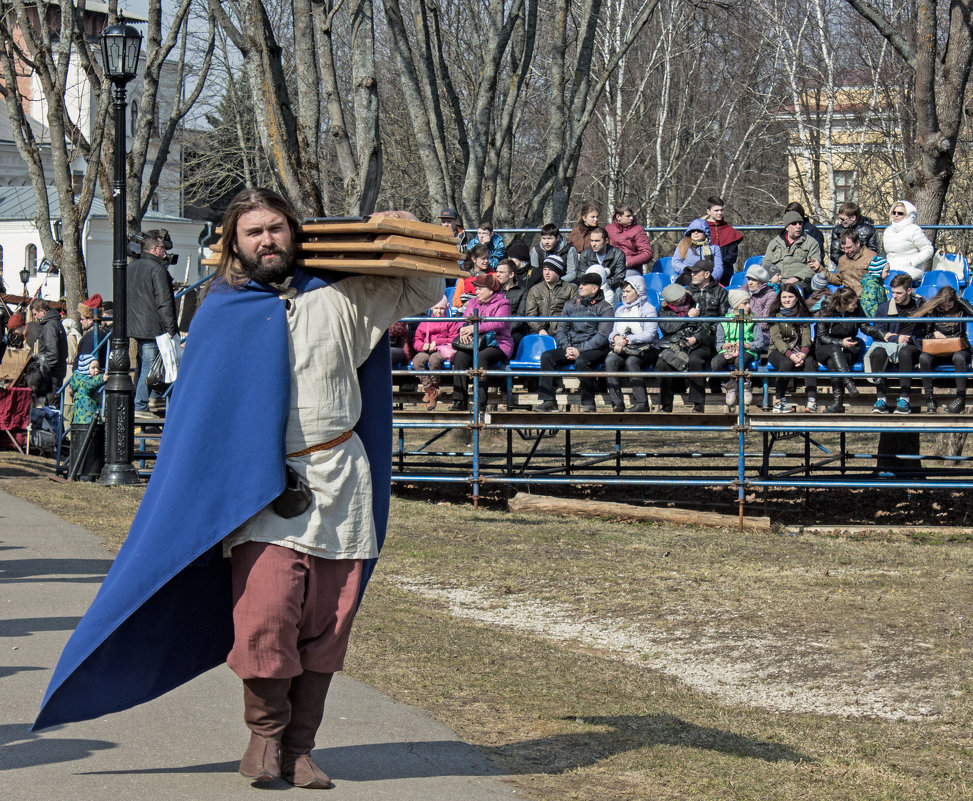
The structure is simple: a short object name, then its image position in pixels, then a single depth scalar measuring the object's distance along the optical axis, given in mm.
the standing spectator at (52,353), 17312
